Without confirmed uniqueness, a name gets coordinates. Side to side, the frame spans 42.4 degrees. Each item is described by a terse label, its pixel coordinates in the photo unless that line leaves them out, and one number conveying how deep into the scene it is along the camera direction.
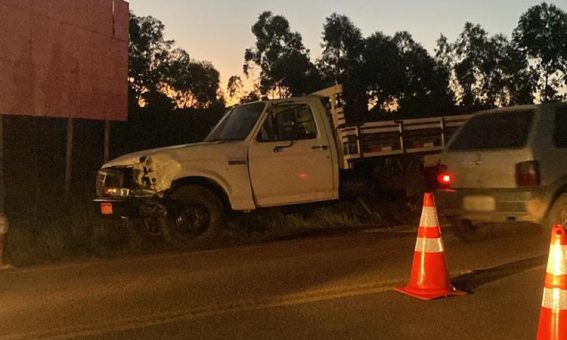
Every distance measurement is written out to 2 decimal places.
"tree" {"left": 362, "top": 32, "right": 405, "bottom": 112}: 39.34
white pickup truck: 10.03
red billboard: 14.44
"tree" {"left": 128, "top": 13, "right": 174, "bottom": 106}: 37.28
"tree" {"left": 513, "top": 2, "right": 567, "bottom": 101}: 34.00
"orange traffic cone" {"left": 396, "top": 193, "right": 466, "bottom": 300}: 6.68
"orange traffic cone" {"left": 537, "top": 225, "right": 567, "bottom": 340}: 4.53
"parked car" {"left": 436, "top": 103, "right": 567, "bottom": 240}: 8.45
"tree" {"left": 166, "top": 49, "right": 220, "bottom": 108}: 41.53
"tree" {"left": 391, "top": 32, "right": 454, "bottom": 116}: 38.03
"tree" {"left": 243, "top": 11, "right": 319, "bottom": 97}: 37.19
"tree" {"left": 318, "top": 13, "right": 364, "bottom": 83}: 39.94
